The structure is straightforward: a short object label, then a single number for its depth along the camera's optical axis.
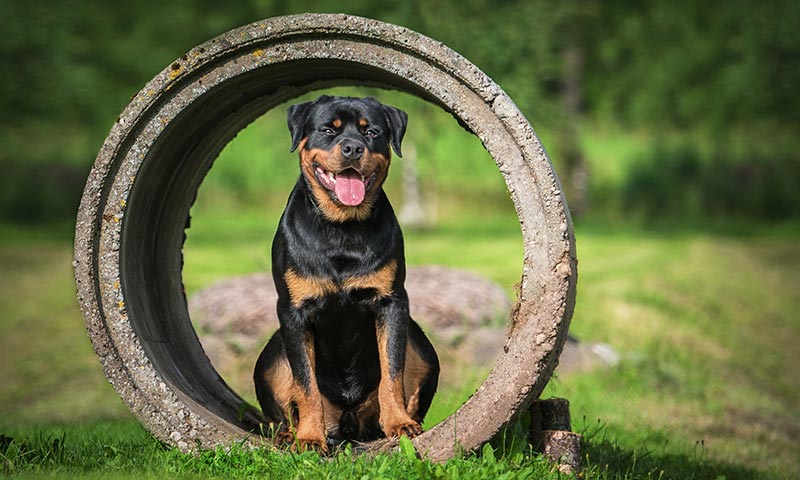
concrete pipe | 4.47
